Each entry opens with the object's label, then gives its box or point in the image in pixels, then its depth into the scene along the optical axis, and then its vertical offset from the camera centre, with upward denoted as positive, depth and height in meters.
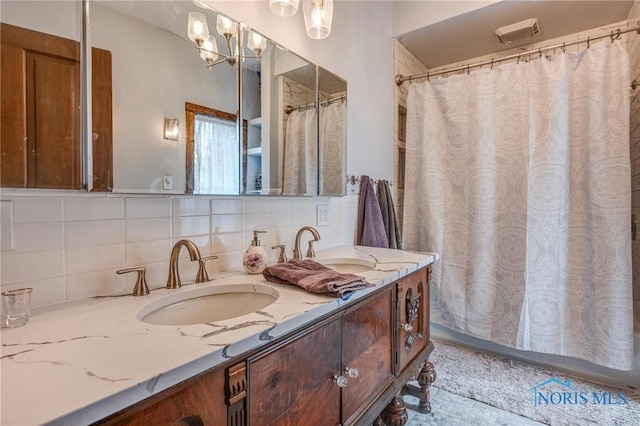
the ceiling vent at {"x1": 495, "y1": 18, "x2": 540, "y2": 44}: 2.07 +1.16
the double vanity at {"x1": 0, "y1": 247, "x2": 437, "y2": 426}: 0.48 -0.27
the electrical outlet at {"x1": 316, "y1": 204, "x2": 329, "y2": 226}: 1.70 -0.03
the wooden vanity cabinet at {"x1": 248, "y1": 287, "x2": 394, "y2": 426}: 0.70 -0.43
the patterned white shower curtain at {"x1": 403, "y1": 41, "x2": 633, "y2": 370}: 1.72 +0.04
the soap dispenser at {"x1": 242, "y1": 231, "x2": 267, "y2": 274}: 1.15 -0.18
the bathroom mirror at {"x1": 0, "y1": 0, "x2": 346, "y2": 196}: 0.84 +0.35
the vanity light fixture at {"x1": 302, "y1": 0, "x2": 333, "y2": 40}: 1.42 +0.85
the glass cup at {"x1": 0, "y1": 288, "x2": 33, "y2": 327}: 0.69 -0.21
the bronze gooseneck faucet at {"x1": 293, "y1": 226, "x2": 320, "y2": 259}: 1.45 -0.16
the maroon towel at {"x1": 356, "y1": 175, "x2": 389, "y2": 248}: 1.94 -0.07
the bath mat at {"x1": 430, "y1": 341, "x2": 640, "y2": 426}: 1.55 -0.99
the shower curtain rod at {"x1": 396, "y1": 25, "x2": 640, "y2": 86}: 1.70 +0.92
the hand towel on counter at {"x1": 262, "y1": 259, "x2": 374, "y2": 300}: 0.91 -0.21
